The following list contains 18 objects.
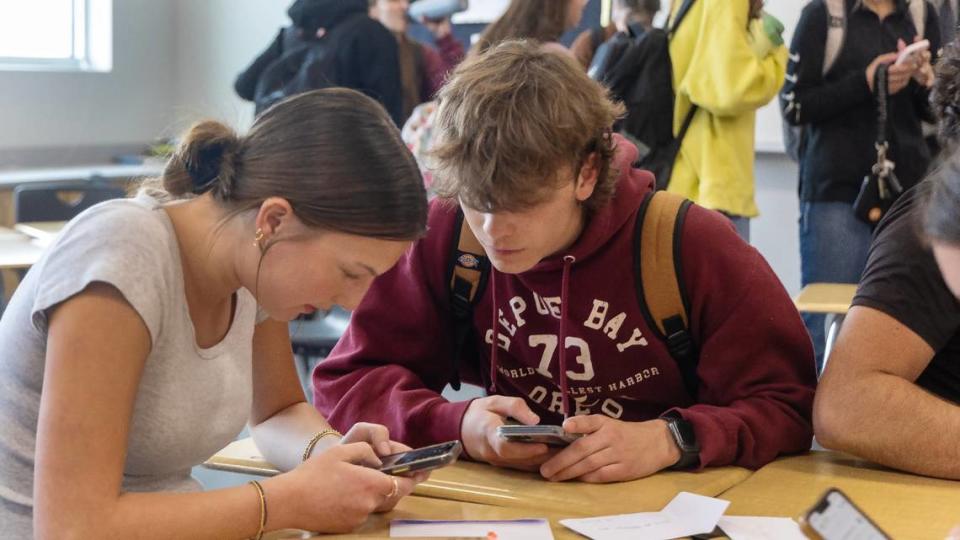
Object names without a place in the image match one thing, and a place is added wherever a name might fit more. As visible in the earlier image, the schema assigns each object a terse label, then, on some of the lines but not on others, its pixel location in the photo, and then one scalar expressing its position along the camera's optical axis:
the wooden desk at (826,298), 3.12
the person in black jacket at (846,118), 3.92
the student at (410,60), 4.95
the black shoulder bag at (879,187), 3.82
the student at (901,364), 1.75
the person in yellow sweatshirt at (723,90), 3.90
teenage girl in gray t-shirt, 1.35
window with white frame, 6.81
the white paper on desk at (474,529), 1.49
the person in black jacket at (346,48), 4.55
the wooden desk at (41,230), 4.01
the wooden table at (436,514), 1.51
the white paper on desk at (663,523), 1.49
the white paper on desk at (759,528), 1.49
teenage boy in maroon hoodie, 1.75
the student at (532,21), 3.92
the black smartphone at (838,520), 1.38
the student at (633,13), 4.11
